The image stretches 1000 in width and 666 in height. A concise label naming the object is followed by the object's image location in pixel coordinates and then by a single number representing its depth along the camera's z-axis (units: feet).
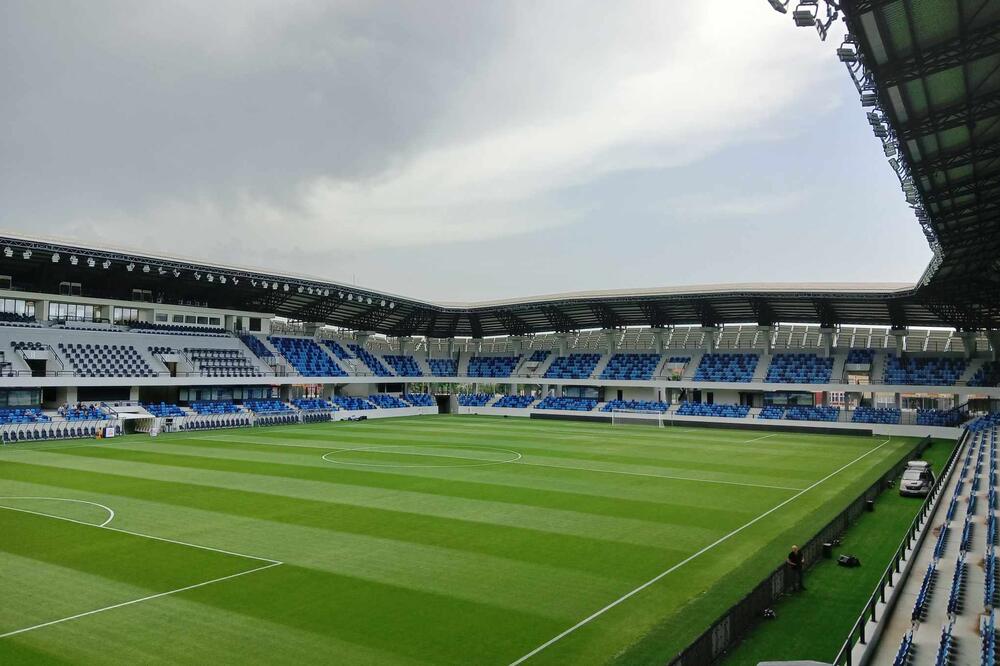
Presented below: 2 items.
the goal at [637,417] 202.11
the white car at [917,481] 84.07
